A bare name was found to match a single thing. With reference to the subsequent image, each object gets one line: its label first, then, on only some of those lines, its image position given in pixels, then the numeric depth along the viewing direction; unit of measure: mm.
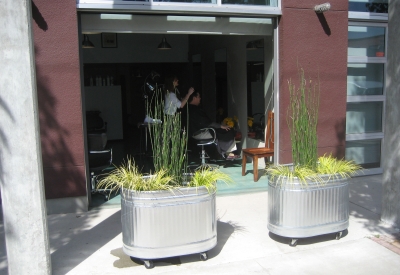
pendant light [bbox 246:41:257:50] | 7648
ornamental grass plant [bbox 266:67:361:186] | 3982
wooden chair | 6242
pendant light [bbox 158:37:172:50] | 9742
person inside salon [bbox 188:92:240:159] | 7207
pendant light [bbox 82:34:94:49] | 9062
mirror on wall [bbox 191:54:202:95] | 10875
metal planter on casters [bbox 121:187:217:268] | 3477
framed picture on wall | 10452
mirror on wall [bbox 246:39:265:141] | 7812
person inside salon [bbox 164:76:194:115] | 7156
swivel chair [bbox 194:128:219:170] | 6996
